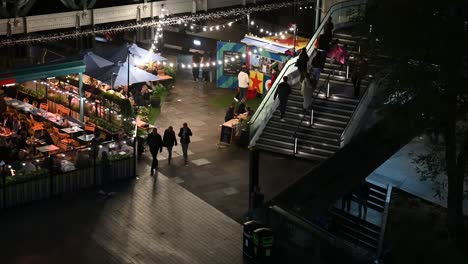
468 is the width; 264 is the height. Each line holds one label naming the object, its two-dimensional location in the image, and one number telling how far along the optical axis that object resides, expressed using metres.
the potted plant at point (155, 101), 30.97
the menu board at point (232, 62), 33.19
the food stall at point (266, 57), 31.02
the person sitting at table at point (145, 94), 30.53
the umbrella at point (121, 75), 28.89
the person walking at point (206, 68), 35.75
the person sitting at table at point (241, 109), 28.22
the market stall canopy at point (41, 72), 25.19
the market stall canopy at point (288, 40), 31.33
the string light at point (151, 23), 27.48
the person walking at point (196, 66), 36.00
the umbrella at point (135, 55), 30.11
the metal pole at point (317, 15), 31.73
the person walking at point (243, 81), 31.30
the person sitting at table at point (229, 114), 27.70
